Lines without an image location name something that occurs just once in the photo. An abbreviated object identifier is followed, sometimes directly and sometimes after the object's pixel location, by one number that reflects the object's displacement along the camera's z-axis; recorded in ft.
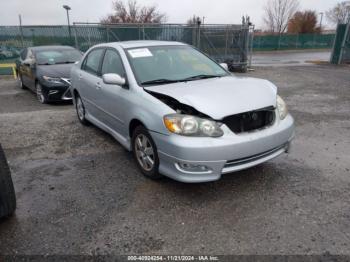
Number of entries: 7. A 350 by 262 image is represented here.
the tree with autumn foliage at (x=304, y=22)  146.10
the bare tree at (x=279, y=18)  143.54
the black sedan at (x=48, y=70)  24.31
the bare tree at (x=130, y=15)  131.34
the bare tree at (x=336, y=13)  180.45
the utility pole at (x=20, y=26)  43.05
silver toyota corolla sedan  9.54
